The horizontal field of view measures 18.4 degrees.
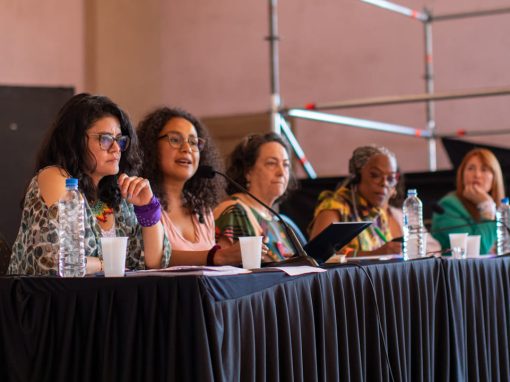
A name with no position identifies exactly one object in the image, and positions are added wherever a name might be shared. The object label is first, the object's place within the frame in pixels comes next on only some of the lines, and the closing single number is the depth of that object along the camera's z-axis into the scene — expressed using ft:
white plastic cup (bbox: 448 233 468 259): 19.52
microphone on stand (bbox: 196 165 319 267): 13.67
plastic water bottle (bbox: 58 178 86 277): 11.89
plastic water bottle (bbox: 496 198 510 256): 22.50
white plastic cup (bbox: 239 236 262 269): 13.38
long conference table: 9.90
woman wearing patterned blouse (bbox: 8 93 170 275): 12.98
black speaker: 28.25
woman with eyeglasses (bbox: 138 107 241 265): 18.06
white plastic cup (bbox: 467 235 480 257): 20.25
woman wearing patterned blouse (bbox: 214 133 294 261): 19.63
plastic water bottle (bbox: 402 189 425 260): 18.89
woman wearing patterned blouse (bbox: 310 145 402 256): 22.12
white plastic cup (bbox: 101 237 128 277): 10.85
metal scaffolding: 27.54
